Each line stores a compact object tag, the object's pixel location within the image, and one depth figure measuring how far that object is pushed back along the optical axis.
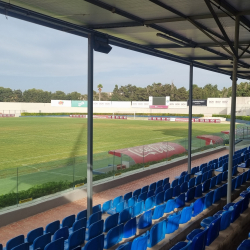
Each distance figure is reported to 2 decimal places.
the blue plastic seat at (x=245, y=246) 3.83
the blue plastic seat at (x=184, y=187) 8.80
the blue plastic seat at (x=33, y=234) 5.39
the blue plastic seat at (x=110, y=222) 5.91
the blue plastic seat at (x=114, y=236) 5.14
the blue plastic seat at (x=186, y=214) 6.07
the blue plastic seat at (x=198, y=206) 6.63
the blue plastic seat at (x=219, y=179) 9.50
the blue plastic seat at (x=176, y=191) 8.36
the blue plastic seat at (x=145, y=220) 5.98
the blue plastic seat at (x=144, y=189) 8.80
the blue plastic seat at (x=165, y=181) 9.85
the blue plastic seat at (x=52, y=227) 5.78
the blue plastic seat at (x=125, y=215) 6.22
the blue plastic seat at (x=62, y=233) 5.17
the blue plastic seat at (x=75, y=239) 5.04
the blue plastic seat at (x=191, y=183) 9.22
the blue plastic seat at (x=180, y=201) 7.34
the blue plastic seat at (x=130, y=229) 5.54
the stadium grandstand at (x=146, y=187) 5.30
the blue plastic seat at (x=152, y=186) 9.15
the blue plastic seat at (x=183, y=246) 4.13
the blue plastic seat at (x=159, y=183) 9.48
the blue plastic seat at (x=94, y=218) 6.15
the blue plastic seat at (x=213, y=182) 9.08
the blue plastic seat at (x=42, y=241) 4.90
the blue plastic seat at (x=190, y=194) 7.78
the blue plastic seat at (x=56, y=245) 4.47
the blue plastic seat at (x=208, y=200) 7.10
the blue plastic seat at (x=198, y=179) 9.42
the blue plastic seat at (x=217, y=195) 7.56
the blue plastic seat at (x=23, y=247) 4.53
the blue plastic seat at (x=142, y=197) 7.98
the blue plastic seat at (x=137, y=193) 8.56
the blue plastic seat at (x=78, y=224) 5.83
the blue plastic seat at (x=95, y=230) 5.47
